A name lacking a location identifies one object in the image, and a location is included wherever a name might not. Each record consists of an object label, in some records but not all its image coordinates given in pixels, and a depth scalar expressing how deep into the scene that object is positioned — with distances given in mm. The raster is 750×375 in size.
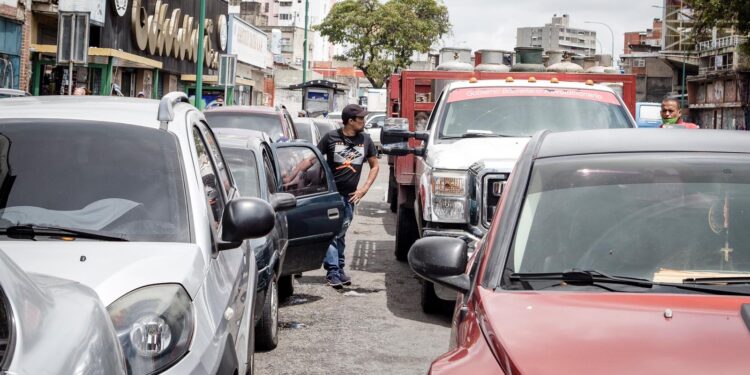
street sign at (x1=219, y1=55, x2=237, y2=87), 30969
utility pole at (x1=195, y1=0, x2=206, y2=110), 28975
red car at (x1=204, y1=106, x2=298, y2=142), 16625
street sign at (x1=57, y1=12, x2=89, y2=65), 16703
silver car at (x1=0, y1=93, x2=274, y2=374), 3924
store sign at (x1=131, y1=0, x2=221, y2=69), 32656
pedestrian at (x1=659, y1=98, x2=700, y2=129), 12703
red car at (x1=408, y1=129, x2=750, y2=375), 3148
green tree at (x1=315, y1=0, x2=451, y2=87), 77812
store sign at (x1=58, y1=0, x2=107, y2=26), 23395
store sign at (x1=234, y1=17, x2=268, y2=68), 52781
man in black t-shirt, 11039
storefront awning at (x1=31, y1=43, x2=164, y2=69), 26812
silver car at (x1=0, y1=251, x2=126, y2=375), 2525
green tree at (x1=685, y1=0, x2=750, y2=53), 25312
